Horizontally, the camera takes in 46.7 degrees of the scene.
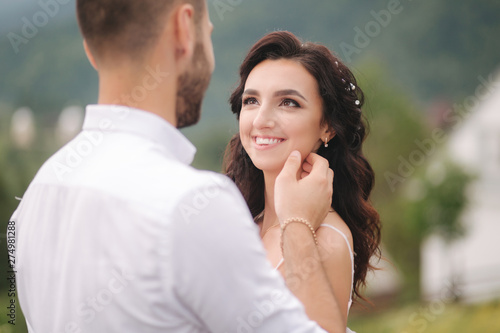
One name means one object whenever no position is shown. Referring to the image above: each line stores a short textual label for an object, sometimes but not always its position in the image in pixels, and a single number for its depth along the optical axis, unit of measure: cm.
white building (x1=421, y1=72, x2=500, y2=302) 2222
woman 293
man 140
